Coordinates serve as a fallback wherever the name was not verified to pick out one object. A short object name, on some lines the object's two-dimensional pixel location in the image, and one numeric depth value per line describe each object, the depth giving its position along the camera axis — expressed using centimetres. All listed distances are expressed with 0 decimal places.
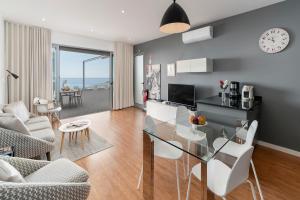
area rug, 267
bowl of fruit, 211
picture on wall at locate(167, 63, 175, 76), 479
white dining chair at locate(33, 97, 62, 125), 400
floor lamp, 385
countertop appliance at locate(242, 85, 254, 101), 290
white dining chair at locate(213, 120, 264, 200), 162
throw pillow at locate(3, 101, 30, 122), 279
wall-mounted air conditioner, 362
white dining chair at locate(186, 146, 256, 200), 118
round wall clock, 272
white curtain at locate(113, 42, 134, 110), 592
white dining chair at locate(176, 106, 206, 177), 183
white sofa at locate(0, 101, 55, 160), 193
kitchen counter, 254
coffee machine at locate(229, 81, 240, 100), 318
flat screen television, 409
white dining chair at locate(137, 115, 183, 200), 182
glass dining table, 139
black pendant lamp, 185
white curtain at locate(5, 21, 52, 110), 388
